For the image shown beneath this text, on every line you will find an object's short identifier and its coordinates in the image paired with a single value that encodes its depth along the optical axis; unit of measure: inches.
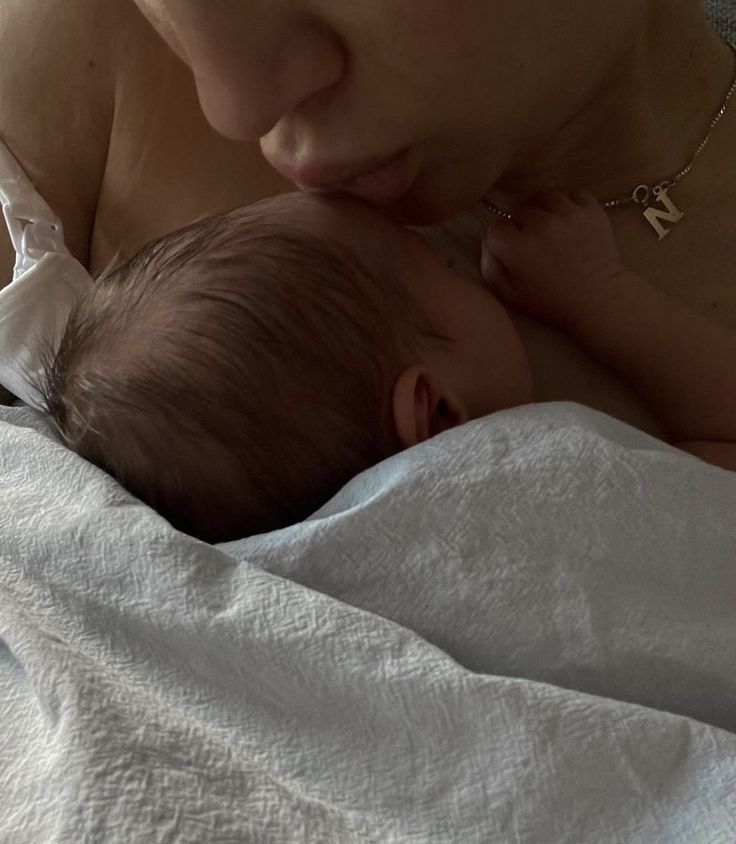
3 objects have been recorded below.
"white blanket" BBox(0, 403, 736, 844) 7.4
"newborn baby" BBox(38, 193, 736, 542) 10.2
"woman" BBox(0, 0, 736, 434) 9.6
